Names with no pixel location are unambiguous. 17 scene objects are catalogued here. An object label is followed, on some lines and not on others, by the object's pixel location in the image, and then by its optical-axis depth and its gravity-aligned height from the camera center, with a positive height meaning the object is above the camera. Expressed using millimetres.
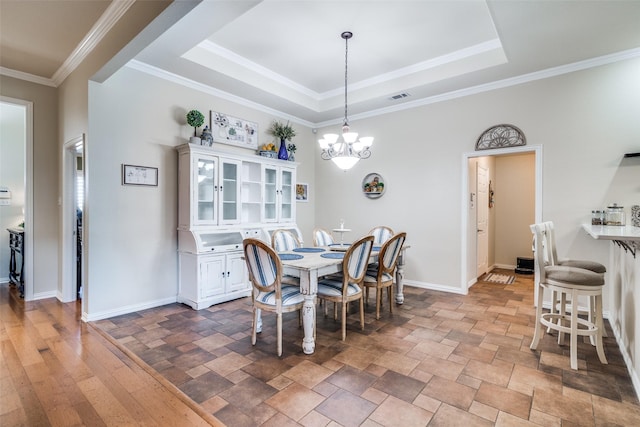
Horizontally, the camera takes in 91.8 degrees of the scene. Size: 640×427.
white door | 5219 -153
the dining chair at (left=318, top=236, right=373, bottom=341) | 2842 -667
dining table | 2584 -536
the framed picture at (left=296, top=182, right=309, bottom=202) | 5699 +329
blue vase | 5020 +935
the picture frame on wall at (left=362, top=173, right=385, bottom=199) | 5160 +411
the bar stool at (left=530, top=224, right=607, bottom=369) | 2354 -601
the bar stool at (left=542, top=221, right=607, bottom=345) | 2779 -491
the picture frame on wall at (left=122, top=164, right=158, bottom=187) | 3539 +398
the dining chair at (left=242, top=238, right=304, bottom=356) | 2510 -649
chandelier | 3342 +725
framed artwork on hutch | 4352 +1167
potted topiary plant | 3885 +1124
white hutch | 3764 -137
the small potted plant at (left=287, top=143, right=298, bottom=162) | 5262 +1017
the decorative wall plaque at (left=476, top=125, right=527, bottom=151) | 3945 +954
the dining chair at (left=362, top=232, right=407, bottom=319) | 3297 -629
